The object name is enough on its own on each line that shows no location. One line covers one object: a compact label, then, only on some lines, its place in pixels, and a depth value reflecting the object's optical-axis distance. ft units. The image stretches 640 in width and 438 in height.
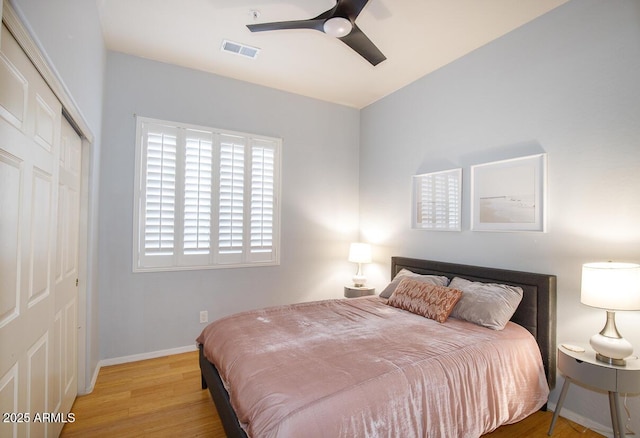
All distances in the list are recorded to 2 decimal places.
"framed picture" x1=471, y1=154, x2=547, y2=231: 8.42
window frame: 10.69
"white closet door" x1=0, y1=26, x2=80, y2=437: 3.94
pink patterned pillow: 8.41
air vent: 9.98
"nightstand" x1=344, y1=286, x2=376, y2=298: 13.05
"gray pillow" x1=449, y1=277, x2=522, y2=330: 7.75
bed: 4.69
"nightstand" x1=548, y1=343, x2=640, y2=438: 5.92
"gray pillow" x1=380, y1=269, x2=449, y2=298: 9.88
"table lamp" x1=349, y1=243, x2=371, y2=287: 13.55
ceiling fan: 6.44
